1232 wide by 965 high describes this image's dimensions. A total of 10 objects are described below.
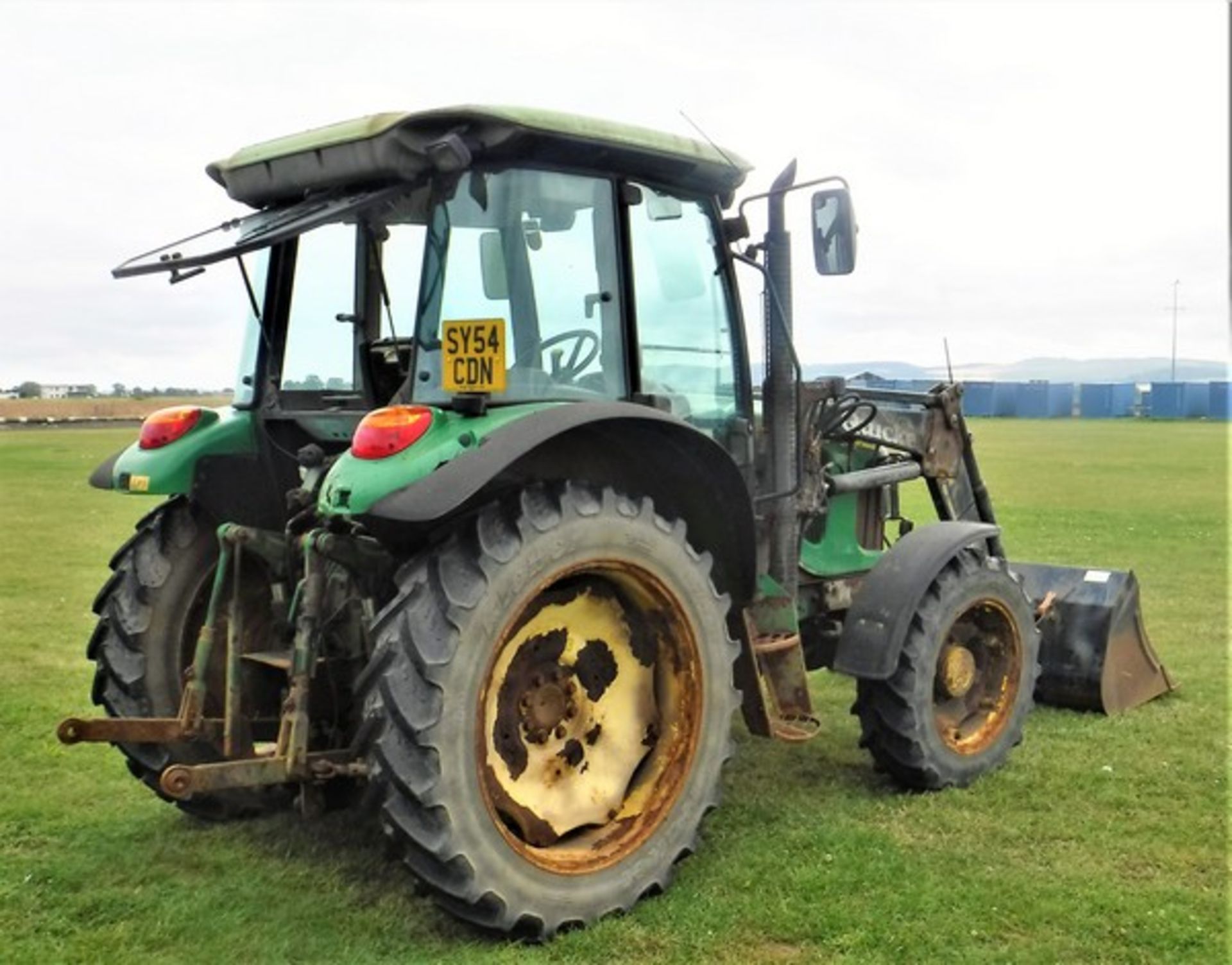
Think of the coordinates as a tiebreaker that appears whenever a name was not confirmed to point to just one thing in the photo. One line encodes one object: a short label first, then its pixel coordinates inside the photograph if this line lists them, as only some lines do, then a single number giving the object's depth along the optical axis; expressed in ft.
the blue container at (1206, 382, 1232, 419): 164.86
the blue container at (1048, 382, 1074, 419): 186.09
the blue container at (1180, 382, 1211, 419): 169.58
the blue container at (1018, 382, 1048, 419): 186.09
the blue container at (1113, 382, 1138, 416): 184.65
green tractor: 12.35
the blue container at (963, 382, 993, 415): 186.09
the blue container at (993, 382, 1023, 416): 186.09
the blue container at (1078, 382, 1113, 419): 184.65
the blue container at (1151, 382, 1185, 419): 174.19
